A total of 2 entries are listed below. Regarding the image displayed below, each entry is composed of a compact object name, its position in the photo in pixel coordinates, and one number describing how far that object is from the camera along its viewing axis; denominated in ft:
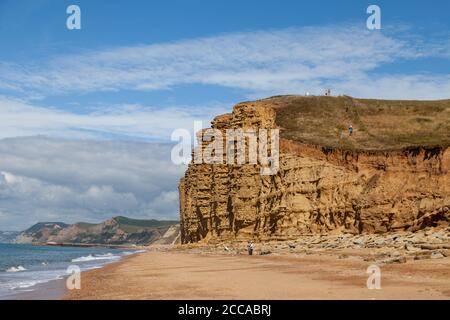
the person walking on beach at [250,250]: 123.01
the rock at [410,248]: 84.40
